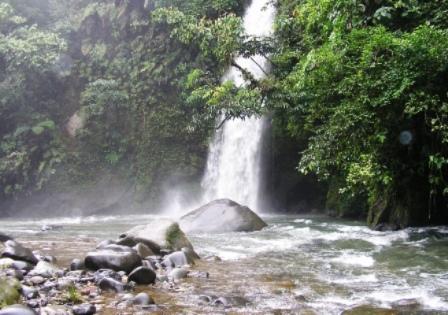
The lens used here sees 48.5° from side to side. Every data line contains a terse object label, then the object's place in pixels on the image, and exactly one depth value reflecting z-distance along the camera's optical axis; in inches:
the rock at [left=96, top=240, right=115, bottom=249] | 326.3
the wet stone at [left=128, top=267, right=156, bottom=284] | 257.1
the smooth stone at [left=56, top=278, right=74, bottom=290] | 236.6
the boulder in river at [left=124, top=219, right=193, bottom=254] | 349.4
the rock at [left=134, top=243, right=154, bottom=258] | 324.5
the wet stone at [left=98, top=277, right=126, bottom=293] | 238.7
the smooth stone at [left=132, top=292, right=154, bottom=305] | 216.4
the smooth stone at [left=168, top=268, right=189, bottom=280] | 273.4
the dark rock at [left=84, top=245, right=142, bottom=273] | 276.4
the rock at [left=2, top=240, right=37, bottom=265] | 294.0
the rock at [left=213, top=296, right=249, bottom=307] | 219.5
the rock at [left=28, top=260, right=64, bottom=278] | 263.3
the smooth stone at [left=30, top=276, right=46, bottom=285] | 246.2
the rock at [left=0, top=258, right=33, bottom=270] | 273.1
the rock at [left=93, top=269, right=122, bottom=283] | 256.9
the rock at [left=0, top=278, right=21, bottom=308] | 201.0
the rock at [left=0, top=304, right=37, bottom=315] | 174.1
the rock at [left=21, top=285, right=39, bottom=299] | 217.0
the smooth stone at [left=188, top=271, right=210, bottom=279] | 277.9
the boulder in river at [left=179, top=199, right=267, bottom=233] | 486.6
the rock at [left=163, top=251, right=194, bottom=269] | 308.7
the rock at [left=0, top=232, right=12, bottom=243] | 381.7
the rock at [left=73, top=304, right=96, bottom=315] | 199.3
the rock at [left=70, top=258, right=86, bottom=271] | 283.4
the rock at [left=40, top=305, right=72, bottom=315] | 193.5
